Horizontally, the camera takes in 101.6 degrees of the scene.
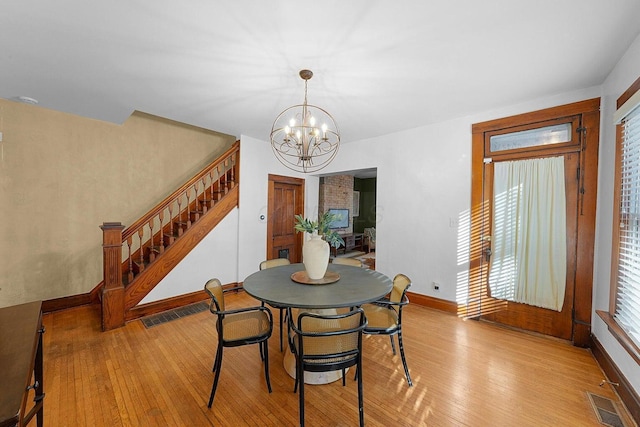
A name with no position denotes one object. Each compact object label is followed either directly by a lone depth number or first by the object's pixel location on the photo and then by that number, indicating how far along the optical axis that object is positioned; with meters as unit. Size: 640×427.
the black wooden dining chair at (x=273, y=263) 2.94
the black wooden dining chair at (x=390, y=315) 2.08
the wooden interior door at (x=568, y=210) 2.66
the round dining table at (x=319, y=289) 1.80
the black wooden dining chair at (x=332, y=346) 1.62
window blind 1.88
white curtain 2.84
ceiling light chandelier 2.39
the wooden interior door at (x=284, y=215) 5.02
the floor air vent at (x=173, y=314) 3.21
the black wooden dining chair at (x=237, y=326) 1.91
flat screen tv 7.41
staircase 3.03
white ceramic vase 2.25
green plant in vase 2.24
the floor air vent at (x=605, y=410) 1.74
